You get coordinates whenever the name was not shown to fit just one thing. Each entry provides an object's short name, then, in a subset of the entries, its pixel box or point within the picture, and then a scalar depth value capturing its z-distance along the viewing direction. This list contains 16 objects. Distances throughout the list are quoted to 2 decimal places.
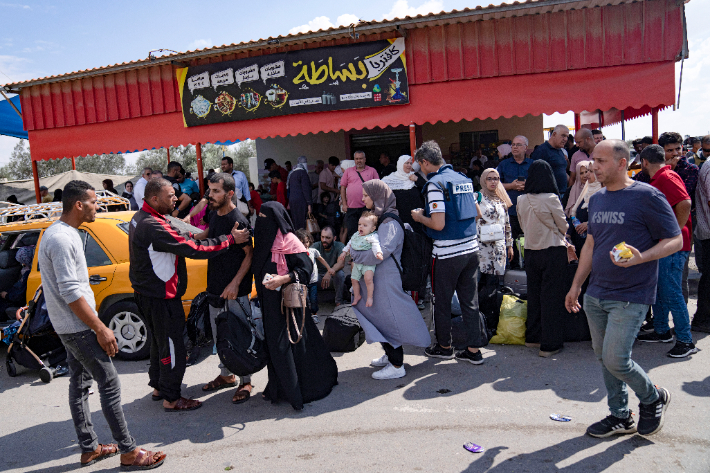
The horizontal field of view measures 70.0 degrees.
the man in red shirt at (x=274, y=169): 10.70
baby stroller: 5.38
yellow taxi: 5.64
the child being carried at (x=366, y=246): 4.82
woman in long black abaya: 4.27
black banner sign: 8.36
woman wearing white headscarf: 6.39
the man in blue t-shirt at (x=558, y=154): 7.23
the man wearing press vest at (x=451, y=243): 4.92
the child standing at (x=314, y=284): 6.29
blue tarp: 11.85
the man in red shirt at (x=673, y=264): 4.59
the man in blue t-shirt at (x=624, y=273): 3.20
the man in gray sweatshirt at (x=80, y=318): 3.37
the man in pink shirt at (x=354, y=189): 7.47
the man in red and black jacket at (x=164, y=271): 4.24
